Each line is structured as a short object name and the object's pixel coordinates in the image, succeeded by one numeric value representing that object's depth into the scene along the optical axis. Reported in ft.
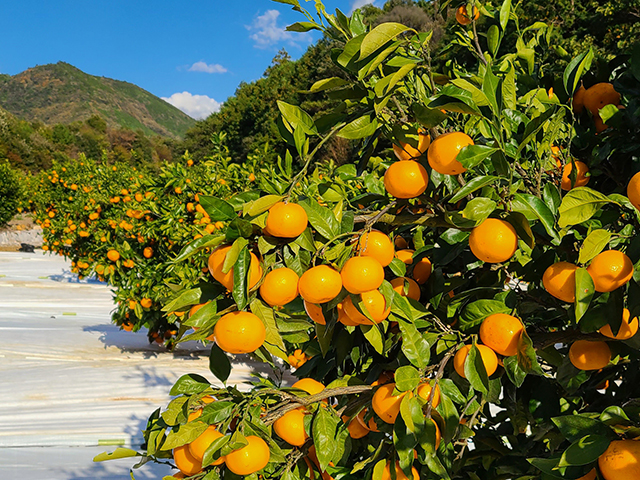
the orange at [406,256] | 2.31
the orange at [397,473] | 1.73
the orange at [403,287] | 1.95
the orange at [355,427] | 2.13
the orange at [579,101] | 2.29
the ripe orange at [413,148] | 1.84
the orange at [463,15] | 2.59
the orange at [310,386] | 2.04
